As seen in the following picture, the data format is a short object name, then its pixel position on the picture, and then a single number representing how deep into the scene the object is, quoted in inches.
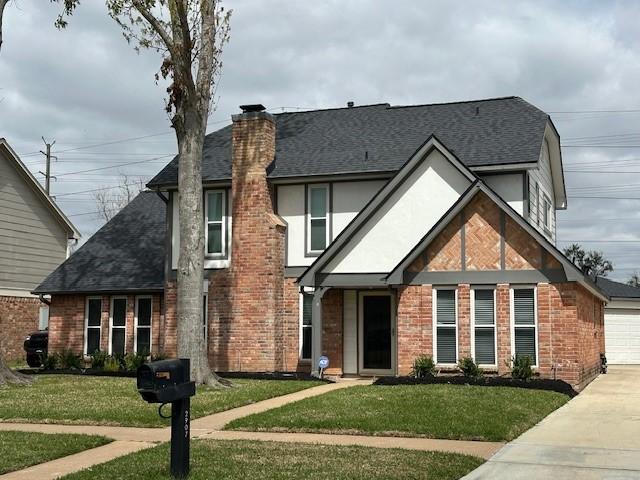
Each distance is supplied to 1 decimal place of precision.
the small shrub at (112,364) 902.1
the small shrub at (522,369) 694.5
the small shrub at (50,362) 932.0
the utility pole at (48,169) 1961.1
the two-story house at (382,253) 727.7
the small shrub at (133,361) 882.3
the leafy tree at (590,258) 3270.2
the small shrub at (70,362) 927.7
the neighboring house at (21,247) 1184.2
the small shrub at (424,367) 732.7
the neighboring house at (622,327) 1234.6
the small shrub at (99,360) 917.8
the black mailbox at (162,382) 306.5
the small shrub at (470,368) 714.2
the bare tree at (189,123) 700.0
